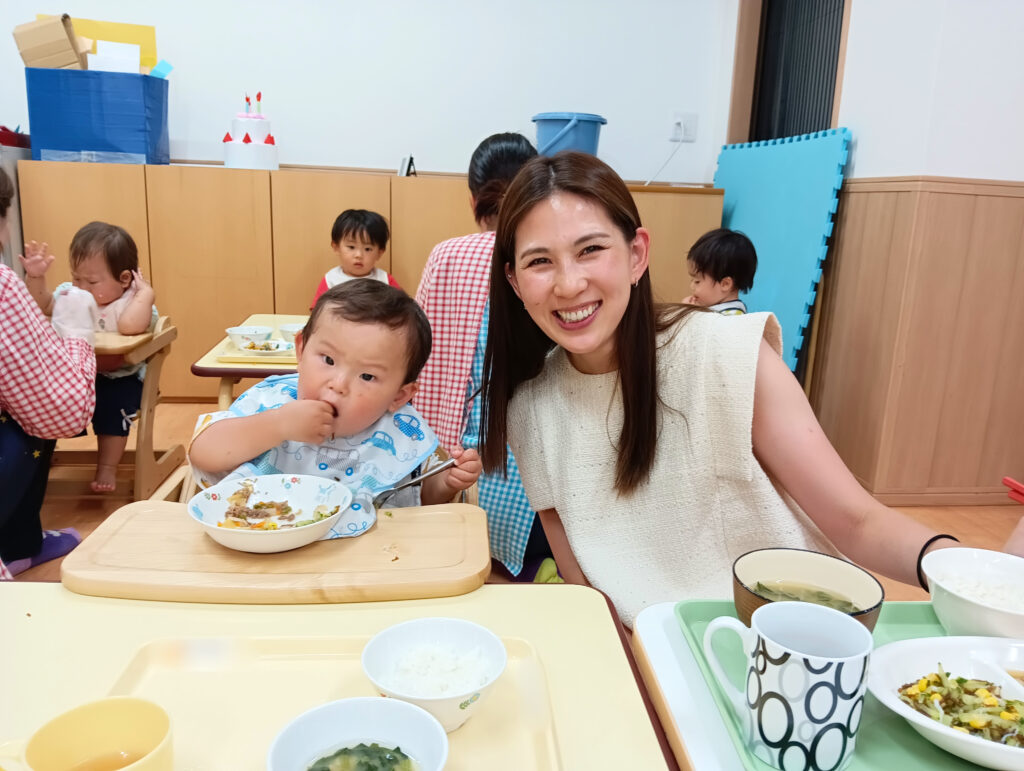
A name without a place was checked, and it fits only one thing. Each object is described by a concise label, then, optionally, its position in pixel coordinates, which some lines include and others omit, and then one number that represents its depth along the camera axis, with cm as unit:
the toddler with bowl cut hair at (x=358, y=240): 413
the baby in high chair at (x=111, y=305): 302
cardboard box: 405
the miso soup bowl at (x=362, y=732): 61
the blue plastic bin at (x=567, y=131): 413
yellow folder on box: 437
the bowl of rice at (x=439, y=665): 68
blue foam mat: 361
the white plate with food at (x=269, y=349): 254
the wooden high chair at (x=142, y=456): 283
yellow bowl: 59
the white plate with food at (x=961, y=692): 62
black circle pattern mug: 58
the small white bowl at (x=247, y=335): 264
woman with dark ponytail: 234
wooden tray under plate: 91
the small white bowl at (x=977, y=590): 77
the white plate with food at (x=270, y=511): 98
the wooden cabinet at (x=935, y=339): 310
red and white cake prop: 435
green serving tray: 64
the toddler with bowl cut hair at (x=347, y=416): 128
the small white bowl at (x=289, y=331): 280
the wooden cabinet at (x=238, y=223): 423
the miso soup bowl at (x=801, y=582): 76
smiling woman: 115
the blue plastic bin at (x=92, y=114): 409
